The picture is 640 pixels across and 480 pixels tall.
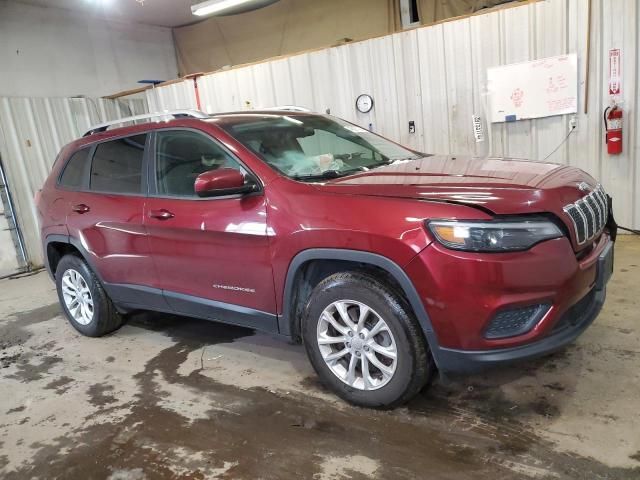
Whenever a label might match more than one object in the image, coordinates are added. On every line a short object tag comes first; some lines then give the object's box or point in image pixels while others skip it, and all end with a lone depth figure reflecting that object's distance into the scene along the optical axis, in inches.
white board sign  204.5
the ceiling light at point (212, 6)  286.3
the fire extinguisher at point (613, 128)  196.9
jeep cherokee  84.0
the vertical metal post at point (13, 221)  285.0
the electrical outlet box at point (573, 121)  207.2
